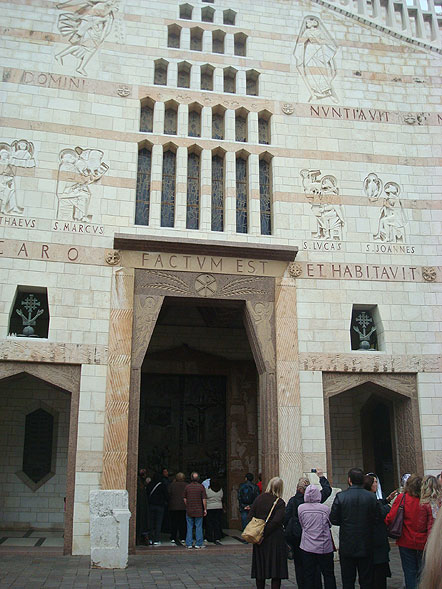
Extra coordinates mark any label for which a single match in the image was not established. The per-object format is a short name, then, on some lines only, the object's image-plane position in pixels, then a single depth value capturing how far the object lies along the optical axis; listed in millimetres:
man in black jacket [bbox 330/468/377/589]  7219
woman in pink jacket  7750
